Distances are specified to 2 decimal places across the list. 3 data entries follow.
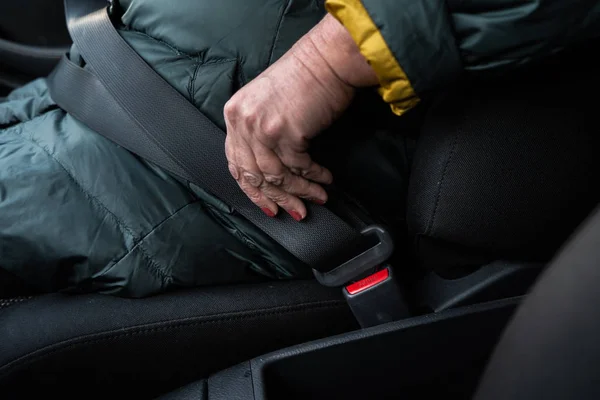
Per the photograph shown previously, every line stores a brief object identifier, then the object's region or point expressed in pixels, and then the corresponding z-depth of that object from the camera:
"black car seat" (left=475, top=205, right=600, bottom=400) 0.37
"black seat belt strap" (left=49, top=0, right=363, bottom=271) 0.77
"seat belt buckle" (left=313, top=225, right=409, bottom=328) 0.79
